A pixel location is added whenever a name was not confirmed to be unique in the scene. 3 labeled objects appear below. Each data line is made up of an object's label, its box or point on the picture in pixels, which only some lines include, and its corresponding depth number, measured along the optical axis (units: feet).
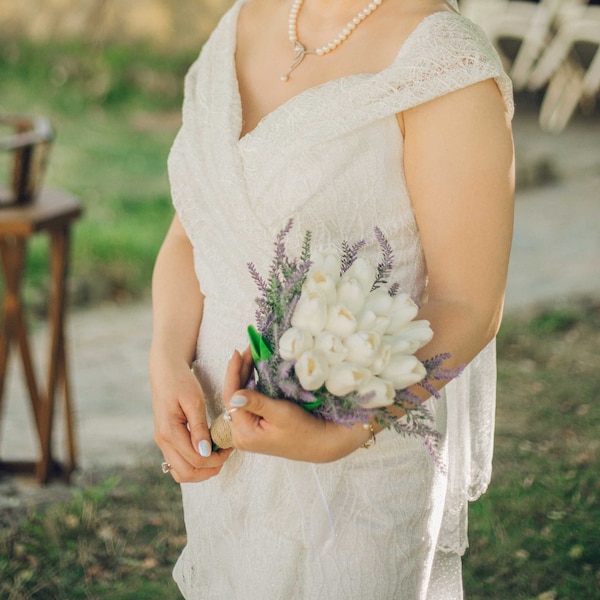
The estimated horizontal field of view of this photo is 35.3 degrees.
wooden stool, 10.66
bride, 4.81
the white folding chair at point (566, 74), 28.73
